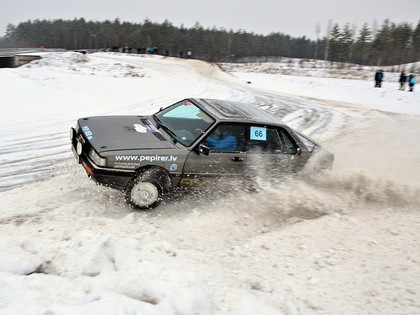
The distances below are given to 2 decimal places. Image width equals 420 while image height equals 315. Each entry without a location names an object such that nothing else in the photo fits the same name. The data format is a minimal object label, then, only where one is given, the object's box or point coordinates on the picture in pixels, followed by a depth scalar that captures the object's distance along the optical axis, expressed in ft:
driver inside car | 17.63
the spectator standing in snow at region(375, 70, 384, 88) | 90.43
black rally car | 16.38
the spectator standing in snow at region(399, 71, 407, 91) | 85.76
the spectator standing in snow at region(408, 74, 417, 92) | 83.35
